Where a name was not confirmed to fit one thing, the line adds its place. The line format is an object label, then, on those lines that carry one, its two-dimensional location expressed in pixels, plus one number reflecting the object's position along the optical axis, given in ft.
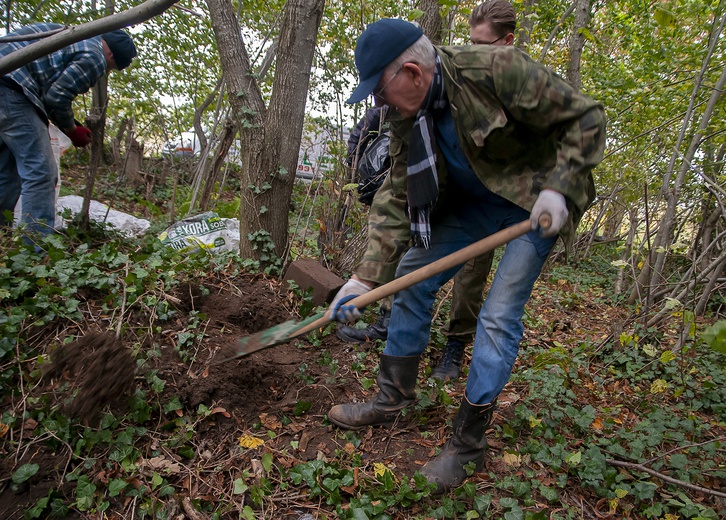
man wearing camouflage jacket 5.58
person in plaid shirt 9.98
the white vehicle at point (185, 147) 27.44
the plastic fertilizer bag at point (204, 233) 12.75
